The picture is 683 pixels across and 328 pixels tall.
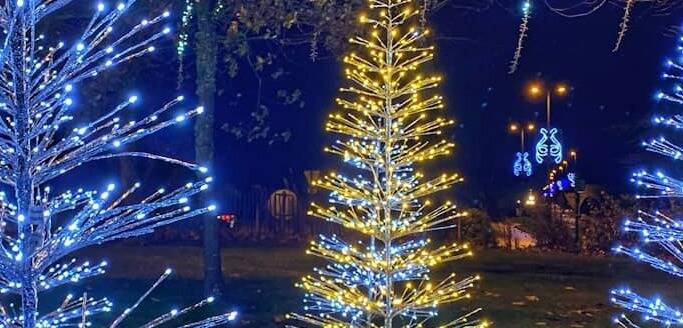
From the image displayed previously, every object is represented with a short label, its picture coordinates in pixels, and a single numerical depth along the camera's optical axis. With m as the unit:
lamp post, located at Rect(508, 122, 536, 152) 25.80
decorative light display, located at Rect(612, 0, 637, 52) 6.67
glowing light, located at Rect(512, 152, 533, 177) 22.28
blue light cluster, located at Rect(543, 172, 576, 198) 22.52
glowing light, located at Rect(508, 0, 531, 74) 7.25
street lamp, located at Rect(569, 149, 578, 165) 25.61
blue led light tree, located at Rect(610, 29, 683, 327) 4.17
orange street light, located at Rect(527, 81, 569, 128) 23.80
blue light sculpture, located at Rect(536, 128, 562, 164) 20.42
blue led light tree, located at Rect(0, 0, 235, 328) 2.84
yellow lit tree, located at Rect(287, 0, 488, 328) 6.16
